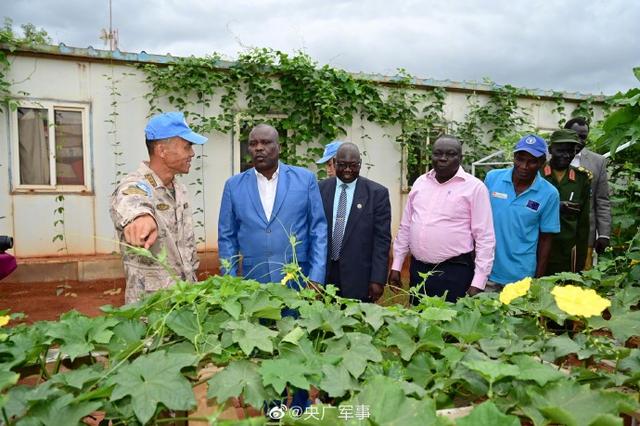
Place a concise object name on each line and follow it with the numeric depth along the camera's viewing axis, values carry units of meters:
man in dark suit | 3.47
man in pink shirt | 3.13
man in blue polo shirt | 3.22
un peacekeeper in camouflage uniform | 2.32
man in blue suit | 3.02
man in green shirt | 3.70
